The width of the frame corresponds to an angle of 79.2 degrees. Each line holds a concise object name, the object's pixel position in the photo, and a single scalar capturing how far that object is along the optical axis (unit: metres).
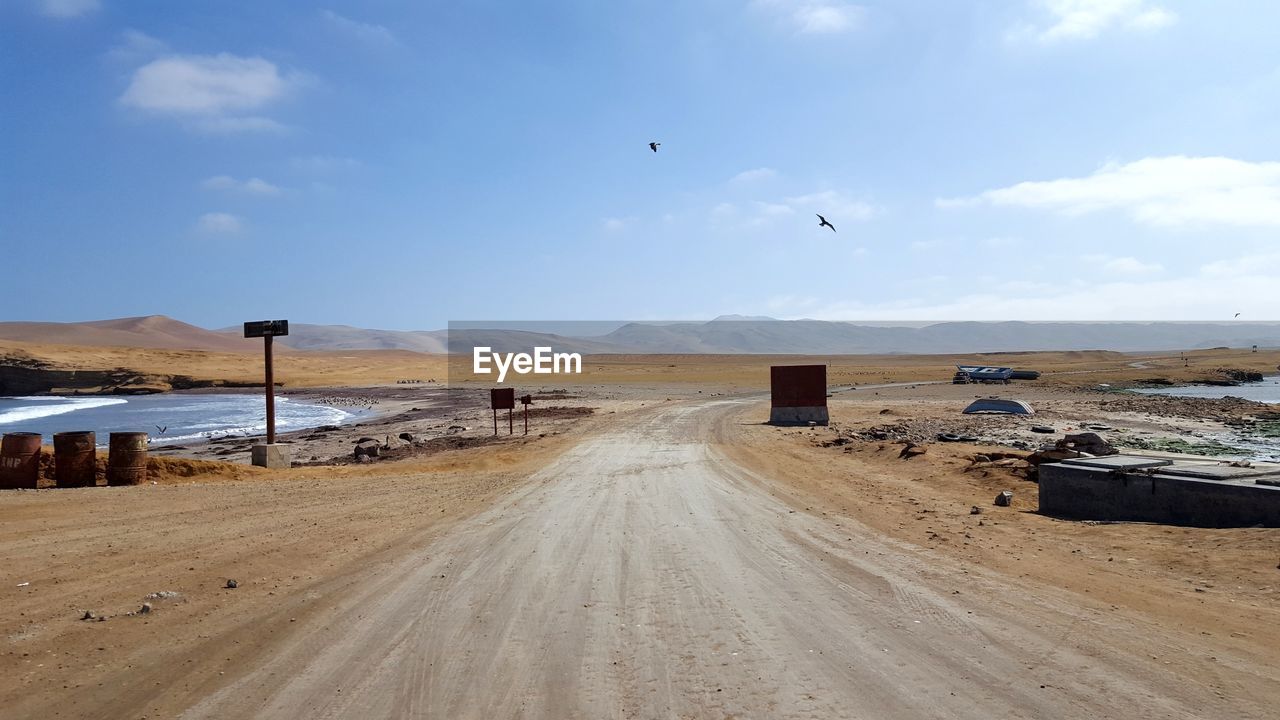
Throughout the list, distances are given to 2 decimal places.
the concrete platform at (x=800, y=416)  30.00
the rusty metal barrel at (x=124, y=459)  16.28
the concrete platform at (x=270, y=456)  20.86
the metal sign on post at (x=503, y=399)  25.33
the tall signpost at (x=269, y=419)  20.91
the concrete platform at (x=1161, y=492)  10.22
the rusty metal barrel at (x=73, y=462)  16.22
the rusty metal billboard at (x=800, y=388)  30.30
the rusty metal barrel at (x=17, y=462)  15.87
